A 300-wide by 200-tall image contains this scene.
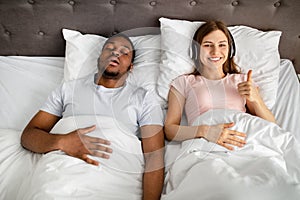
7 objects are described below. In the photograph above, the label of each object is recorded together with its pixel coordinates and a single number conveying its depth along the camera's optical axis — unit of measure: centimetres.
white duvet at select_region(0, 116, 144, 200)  111
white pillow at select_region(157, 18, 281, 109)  157
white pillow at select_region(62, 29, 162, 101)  158
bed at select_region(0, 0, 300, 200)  120
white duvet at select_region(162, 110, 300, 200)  98
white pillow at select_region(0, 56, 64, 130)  156
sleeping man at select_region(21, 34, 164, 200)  125
